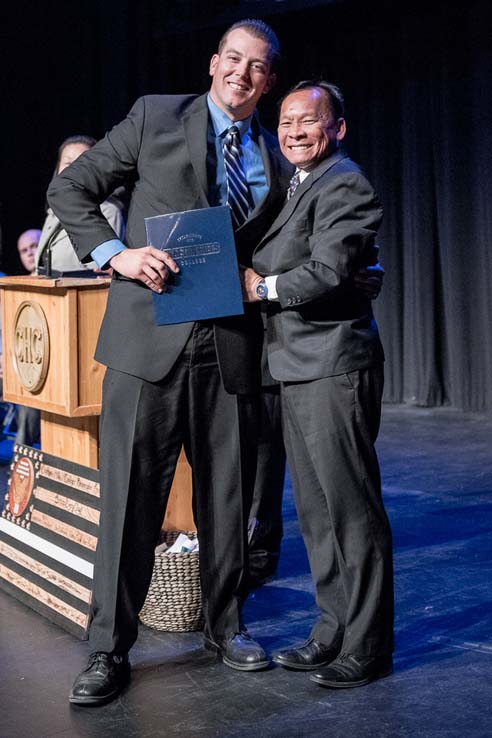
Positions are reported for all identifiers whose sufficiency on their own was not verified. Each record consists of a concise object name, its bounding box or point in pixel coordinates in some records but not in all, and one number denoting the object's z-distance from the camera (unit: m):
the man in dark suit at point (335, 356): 2.58
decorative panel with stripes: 3.17
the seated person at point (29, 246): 6.11
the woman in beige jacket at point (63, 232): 4.28
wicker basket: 3.12
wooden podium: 3.26
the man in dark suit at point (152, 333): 2.65
